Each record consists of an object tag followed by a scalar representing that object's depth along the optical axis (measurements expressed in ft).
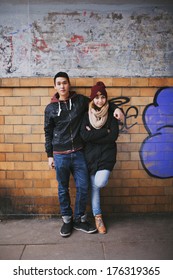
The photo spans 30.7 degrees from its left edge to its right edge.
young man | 12.02
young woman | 11.79
